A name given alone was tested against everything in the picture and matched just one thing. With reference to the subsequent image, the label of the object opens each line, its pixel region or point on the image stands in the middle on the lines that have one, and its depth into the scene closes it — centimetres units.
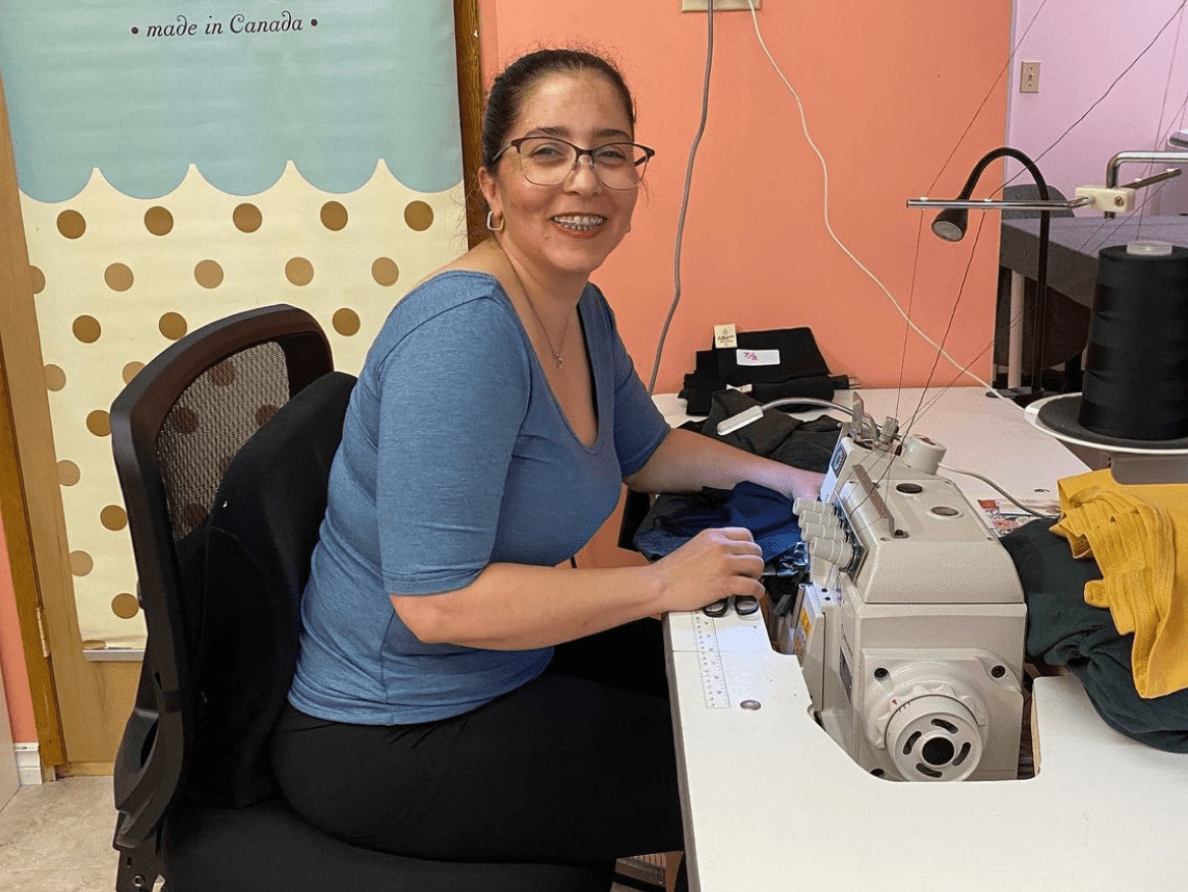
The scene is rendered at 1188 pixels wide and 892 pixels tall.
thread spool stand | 99
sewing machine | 94
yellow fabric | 88
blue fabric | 135
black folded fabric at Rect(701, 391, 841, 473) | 160
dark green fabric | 90
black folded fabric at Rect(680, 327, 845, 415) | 194
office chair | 104
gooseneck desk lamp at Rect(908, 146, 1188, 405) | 113
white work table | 78
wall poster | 200
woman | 107
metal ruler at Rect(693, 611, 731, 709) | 101
